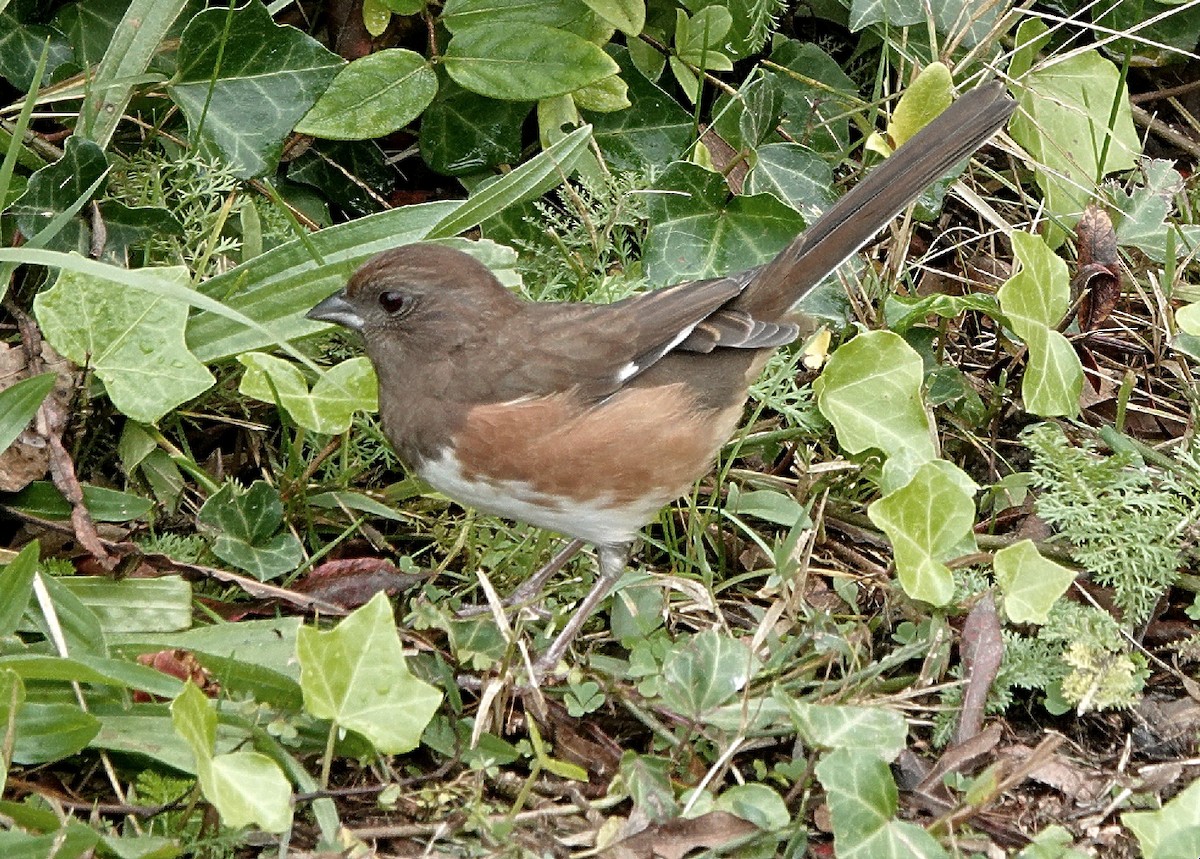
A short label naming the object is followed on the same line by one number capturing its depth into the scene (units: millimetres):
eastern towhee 6531
